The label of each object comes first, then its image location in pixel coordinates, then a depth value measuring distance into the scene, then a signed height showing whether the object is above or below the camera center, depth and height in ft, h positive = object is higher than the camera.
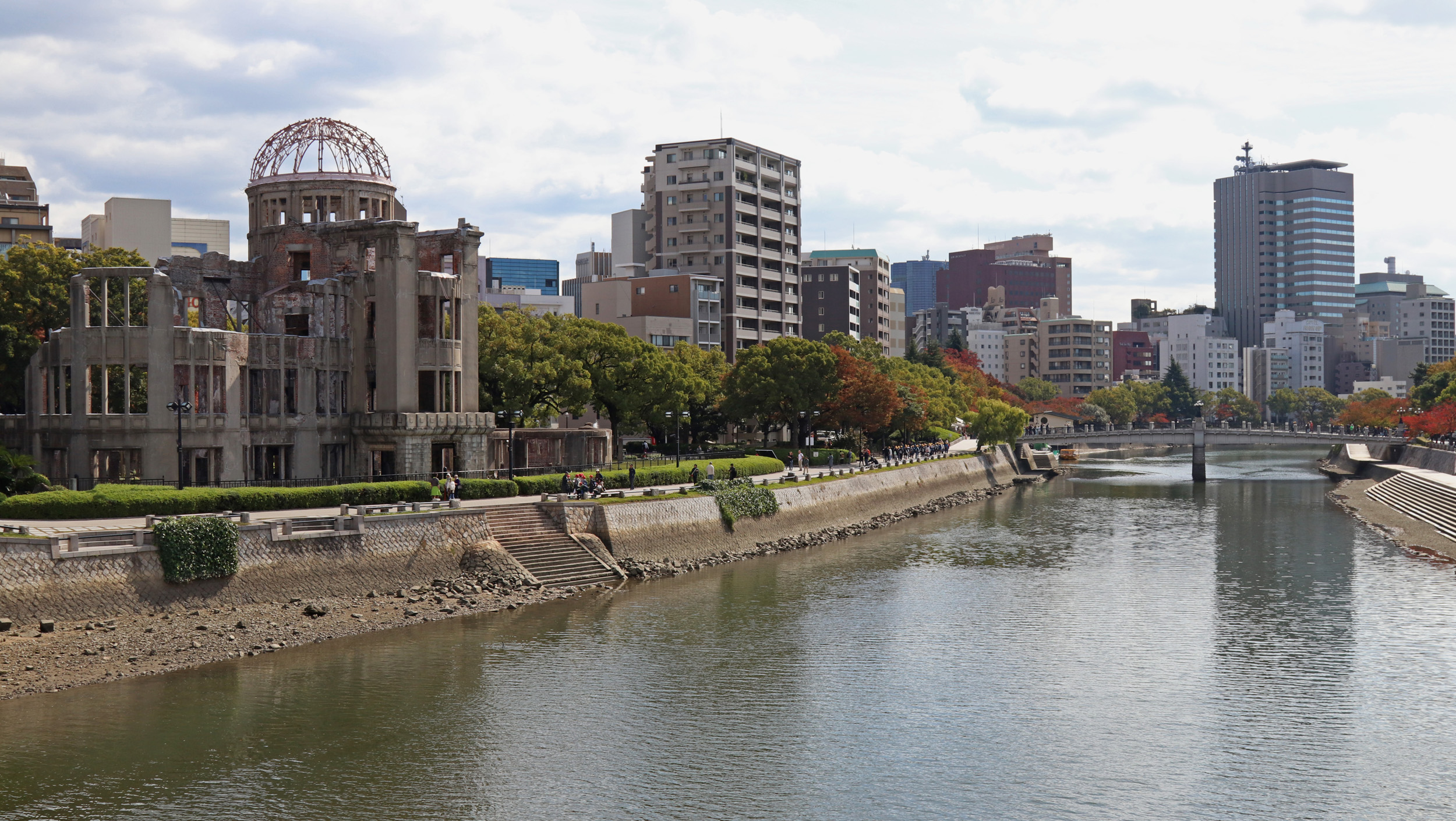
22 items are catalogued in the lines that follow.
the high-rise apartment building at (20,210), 415.44 +69.02
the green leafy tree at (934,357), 572.92 +21.33
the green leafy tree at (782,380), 336.49 +6.45
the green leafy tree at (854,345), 442.50 +21.01
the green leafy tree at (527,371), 255.91 +7.20
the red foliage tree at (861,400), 355.77 +0.85
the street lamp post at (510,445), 221.87 -7.41
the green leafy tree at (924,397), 401.29 +2.17
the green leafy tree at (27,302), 222.07 +19.44
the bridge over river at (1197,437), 443.32 -13.57
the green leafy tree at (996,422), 445.78 -7.47
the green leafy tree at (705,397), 344.98 +1.87
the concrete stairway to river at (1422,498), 276.62 -25.46
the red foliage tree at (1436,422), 404.77 -7.44
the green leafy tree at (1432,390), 467.11 +3.75
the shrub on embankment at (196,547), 145.18 -16.86
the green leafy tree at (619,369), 284.61 +8.26
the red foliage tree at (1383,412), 586.86 -6.18
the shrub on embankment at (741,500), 233.76 -18.93
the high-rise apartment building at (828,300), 608.19 +51.30
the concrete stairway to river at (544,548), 185.68 -22.10
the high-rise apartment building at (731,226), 496.23 +73.39
